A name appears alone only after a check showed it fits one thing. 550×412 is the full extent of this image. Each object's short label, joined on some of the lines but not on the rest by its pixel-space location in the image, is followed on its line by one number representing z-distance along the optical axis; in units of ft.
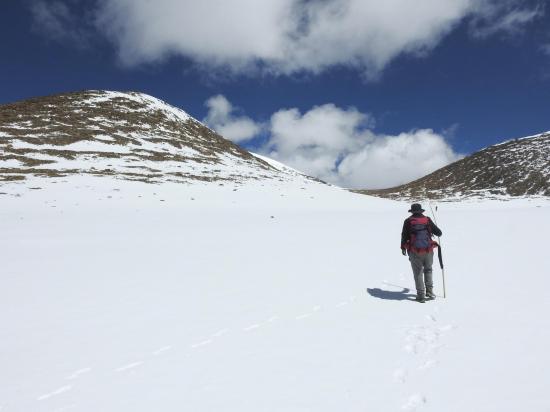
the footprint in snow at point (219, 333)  25.75
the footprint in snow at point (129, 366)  21.20
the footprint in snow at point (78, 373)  20.30
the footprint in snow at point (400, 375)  19.42
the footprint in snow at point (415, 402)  17.02
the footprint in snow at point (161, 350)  23.17
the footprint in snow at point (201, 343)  24.07
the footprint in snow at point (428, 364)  20.70
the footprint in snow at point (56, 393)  18.37
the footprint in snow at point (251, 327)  26.84
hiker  34.76
